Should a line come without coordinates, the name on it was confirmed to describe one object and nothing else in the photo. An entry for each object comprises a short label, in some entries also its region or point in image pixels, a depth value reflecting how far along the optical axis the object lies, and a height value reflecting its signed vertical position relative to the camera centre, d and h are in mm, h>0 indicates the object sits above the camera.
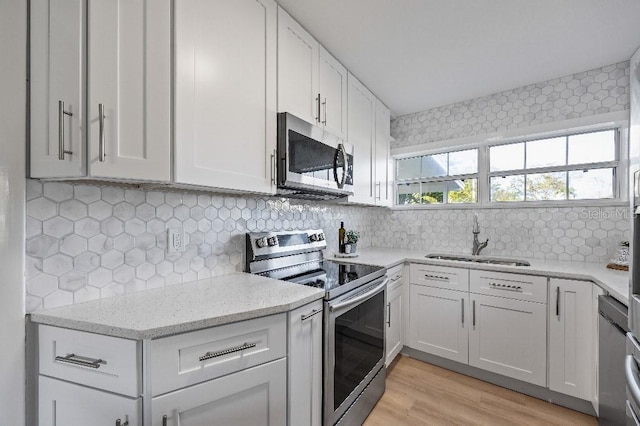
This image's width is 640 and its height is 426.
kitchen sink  2344 -434
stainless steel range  1383 -572
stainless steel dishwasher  1249 -728
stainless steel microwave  1528 +319
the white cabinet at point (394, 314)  2211 -880
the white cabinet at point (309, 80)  1591 +871
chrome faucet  2586 -279
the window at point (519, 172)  2271 +389
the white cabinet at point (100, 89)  911 +426
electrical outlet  1383 -149
